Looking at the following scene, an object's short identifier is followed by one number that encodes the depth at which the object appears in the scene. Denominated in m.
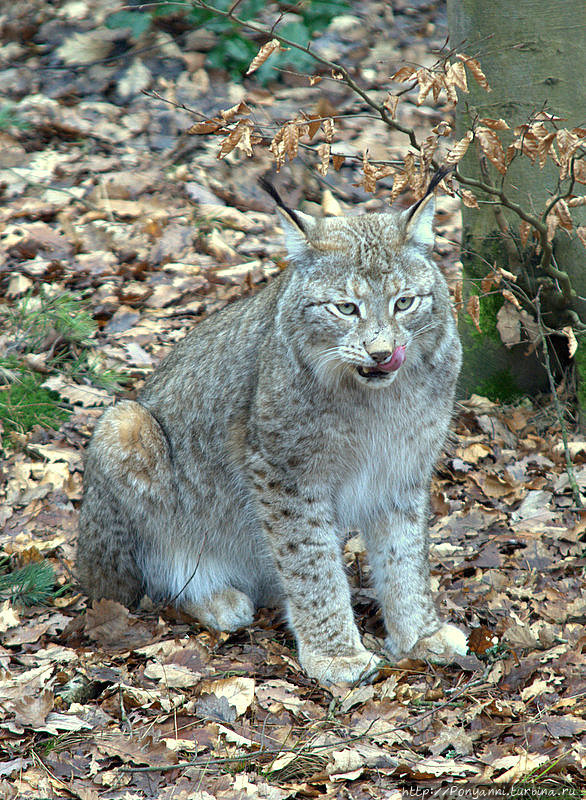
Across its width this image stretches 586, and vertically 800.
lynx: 7.70
